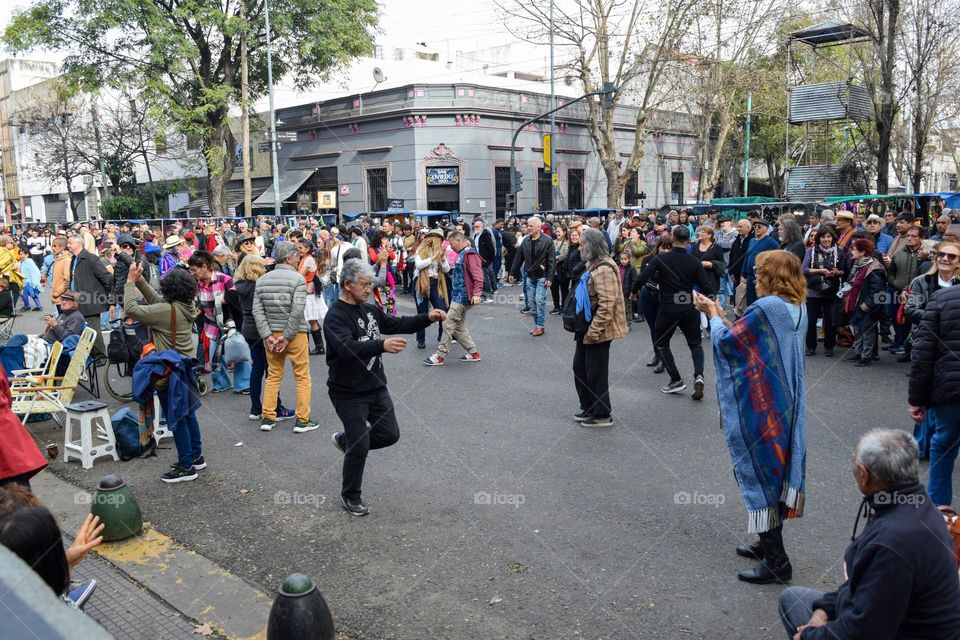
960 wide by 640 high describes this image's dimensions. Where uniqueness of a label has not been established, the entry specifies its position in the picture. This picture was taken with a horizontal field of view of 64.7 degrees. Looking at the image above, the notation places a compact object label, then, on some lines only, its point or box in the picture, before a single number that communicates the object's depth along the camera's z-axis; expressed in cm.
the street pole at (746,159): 4147
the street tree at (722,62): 2889
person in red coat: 399
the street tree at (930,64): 1677
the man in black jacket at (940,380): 461
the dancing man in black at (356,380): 522
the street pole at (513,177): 2800
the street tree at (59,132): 4428
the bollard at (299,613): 340
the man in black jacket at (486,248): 1592
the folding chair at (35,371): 757
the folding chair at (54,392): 708
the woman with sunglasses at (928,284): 597
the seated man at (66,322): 878
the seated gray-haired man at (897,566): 259
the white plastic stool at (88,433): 641
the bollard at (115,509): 491
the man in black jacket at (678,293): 812
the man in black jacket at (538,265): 1242
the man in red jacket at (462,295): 1000
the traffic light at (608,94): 2372
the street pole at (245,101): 2943
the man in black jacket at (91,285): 957
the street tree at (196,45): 2917
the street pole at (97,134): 3948
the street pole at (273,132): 2877
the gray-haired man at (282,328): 710
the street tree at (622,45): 2872
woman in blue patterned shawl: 418
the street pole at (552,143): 3369
